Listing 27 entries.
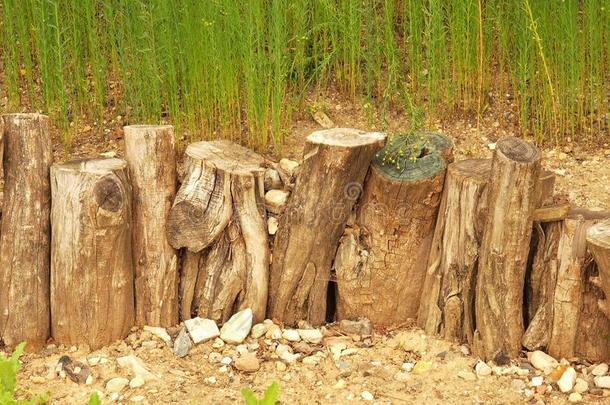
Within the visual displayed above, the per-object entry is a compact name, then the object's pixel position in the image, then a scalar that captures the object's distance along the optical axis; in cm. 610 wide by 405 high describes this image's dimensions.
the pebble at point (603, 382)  309
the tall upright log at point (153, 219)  335
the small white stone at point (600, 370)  314
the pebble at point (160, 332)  342
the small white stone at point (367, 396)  307
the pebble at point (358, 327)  349
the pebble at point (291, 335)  343
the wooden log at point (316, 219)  322
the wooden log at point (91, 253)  320
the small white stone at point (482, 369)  318
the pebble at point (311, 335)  343
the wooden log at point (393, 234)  324
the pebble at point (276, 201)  348
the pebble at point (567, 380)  308
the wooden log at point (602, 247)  285
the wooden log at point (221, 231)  334
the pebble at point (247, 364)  324
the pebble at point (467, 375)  317
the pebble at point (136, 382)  312
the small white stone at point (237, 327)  340
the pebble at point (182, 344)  333
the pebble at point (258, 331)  345
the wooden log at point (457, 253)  320
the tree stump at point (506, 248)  302
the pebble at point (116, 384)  312
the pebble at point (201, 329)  338
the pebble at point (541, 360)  319
